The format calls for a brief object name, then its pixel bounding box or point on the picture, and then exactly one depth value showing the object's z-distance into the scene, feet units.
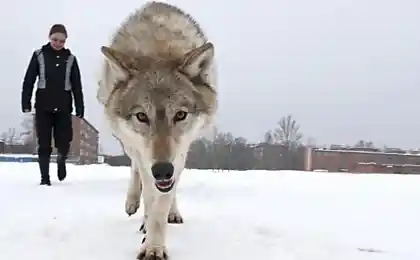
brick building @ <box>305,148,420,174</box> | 107.55
